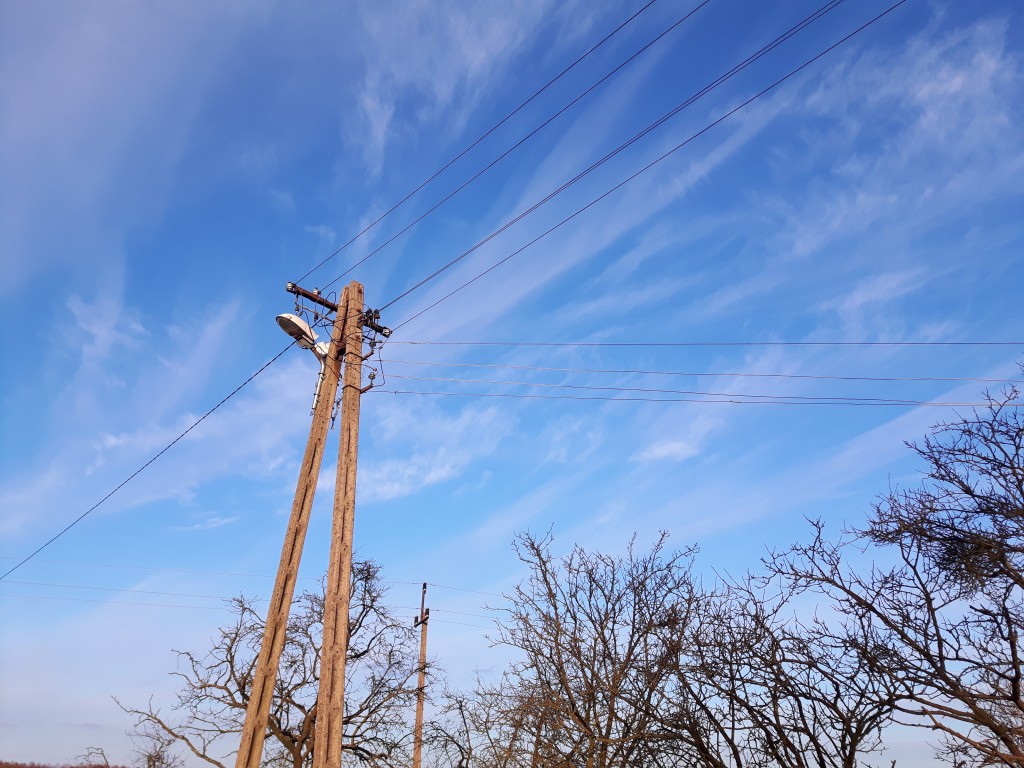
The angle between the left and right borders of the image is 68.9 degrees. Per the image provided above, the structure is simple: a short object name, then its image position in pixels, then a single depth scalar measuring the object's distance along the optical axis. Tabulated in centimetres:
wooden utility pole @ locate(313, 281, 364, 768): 801
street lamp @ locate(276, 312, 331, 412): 1114
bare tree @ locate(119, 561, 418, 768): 1766
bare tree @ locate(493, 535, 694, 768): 1109
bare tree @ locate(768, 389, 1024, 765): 748
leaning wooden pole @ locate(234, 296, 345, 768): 839
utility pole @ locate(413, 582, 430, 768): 1960
